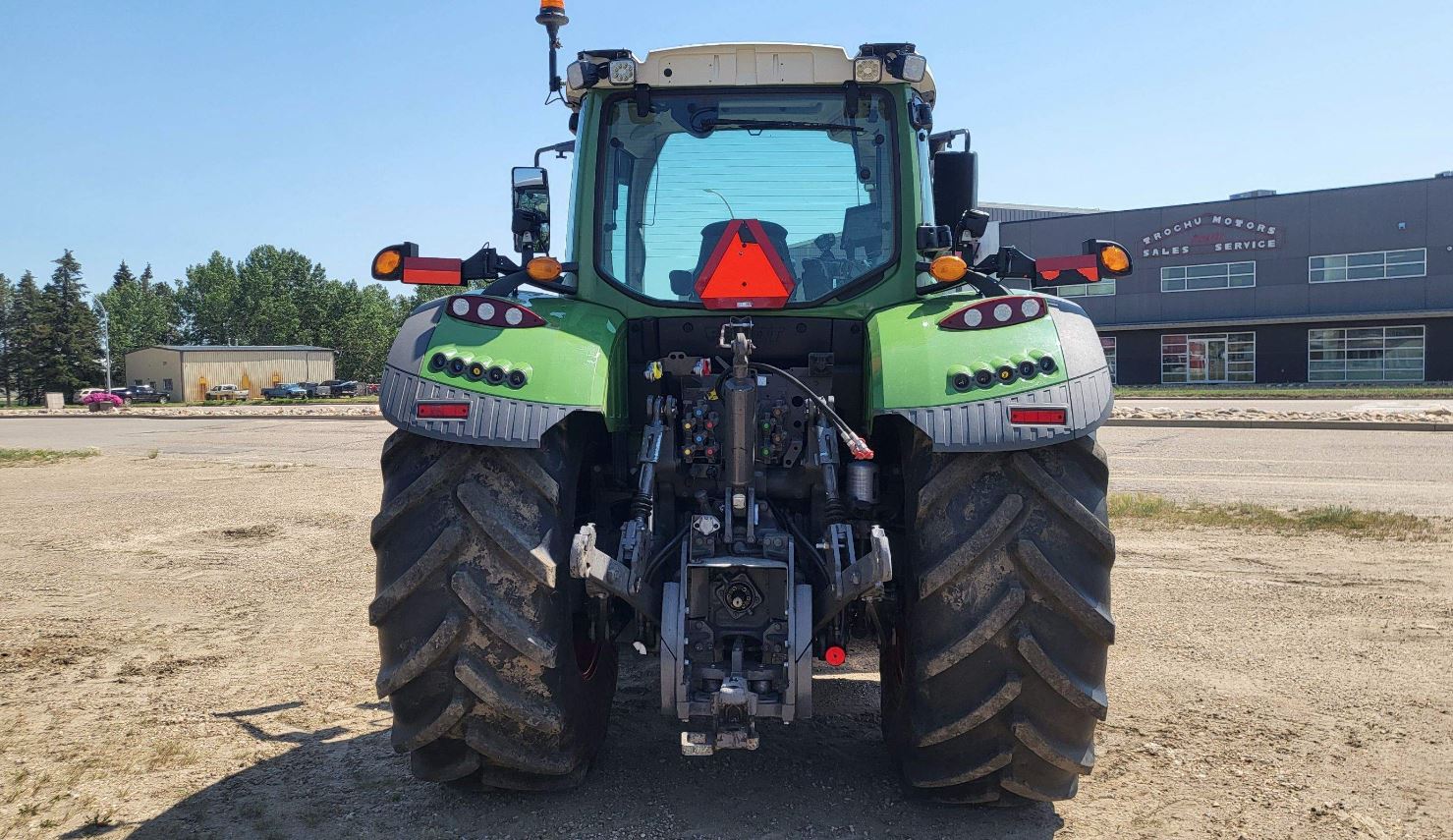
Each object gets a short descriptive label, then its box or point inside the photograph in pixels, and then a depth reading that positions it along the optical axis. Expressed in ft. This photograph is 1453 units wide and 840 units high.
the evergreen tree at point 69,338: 243.60
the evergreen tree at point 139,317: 306.35
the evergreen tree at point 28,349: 242.78
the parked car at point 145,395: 233.55
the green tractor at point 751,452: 10.76
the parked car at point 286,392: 234.99
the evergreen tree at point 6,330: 257.55
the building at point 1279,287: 124.77
